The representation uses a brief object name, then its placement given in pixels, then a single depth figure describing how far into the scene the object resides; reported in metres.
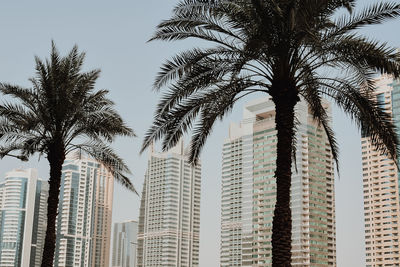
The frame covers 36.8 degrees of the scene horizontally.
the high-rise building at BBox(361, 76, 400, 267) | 157.00
